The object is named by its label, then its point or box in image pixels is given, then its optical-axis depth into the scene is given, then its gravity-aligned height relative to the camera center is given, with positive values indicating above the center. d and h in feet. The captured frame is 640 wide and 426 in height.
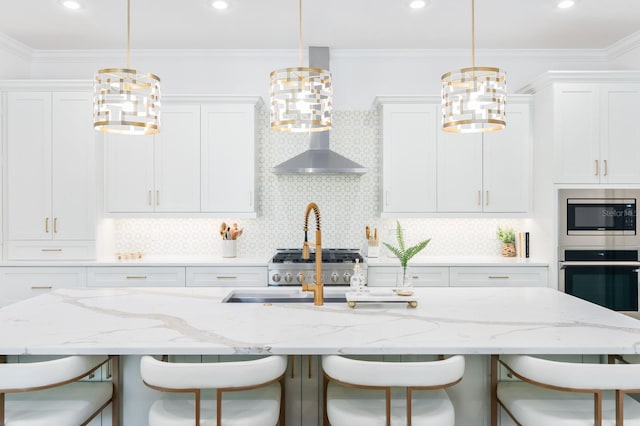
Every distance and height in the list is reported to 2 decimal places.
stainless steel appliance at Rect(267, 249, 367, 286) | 12.58 -1.58
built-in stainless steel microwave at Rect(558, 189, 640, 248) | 12.26 -0.09
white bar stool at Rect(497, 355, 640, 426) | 4.77 -2.33
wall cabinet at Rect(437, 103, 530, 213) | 13.37 +1.42
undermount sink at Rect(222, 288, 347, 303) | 8.45 -1.55
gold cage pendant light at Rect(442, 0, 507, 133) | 6.74 +1.84
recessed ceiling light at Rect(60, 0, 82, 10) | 10.93 +5.33
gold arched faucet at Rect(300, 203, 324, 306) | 7.49 -0.90
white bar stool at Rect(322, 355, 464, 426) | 4.91 -2.25
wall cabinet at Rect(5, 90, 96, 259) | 12.77 +1.30
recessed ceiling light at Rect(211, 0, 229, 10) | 11.03 +5.35
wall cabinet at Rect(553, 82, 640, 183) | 12.28 +2.36
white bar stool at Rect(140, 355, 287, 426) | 4.89 -1.92
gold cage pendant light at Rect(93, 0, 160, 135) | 6.56 +1.81
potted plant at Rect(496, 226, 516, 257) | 13.99 -0.80
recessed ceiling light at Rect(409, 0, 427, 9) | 10.96 +5.33
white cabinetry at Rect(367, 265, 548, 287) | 12.79 -1.73
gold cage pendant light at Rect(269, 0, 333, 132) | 6.72 +1.83
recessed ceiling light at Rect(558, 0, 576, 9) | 10.93 +5.29
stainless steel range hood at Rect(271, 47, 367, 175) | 12.82 +1.68
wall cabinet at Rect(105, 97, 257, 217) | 13.28 +1.62
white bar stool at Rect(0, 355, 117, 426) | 4.96 -2.37
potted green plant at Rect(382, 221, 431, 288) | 7.42 -0.67
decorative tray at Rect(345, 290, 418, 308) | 7.25 -1.36
